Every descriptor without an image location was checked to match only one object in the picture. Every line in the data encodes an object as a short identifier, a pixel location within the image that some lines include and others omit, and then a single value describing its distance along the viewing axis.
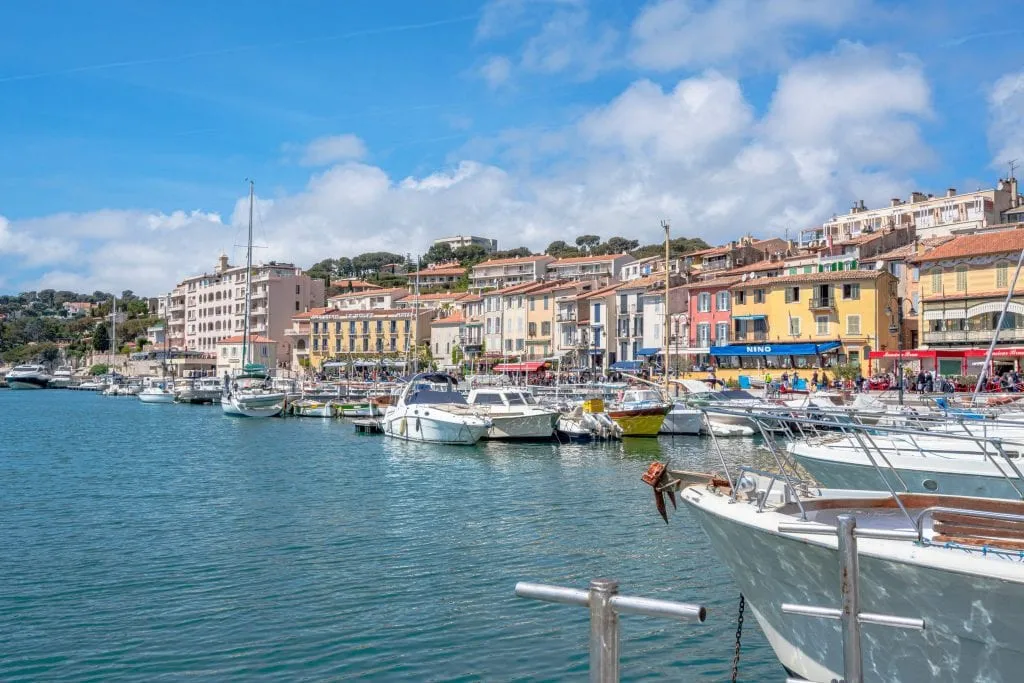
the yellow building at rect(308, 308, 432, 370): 126.25
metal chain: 11.40
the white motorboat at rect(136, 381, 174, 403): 104.72
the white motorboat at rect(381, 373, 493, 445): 45.72
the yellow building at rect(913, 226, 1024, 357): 61.66
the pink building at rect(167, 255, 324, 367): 143.25
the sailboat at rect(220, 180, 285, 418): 74.06
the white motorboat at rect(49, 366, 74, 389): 162.88
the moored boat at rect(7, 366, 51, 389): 160.62
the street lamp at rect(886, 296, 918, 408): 71.06
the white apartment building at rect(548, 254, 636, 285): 124.06
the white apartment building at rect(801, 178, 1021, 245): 106.26
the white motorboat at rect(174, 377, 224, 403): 101.69
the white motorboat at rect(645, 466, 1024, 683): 9.01
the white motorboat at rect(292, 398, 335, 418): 73.06
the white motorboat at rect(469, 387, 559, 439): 46.41
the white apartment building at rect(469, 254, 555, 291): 135.00
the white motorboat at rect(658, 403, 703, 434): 50.56
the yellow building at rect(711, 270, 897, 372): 71.06
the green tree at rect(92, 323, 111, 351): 184.75
